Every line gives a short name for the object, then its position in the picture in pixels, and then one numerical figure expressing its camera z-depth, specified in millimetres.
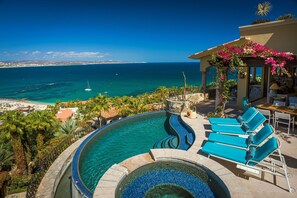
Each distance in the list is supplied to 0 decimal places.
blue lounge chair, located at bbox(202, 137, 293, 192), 5149
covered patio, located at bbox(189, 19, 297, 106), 10648
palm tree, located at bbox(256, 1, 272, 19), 18144
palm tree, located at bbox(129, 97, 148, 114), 15348
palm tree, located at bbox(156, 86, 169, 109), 17031
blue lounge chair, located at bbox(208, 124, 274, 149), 6023
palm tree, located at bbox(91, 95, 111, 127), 13977
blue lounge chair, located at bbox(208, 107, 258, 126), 8360
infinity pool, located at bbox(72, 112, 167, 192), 7559
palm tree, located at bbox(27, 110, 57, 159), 10562
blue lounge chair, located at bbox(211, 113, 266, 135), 7539
